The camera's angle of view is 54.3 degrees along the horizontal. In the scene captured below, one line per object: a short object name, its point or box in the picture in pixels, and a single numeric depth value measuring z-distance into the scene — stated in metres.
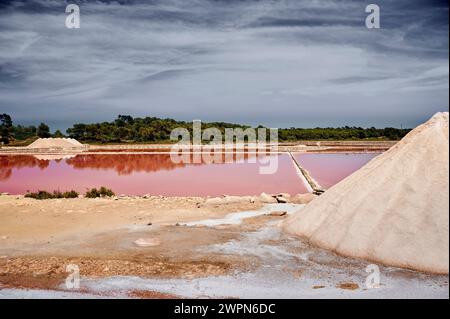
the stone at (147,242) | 6.76
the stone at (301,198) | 10.53
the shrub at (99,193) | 12.62
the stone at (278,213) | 8.90
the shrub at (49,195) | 12.50
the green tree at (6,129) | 48.43
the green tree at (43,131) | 50.84
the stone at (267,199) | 10.75
